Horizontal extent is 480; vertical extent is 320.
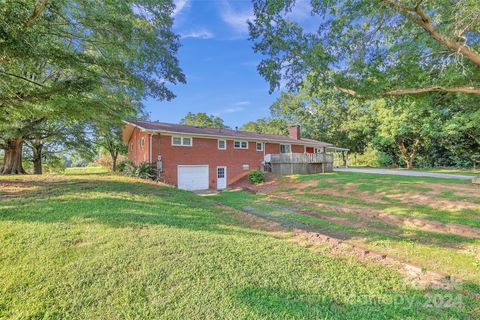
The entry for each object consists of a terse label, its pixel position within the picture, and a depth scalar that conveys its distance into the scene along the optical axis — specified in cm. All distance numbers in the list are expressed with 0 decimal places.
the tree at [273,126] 3828
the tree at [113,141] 2085
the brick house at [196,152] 1523
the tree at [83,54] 554
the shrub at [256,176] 1770
